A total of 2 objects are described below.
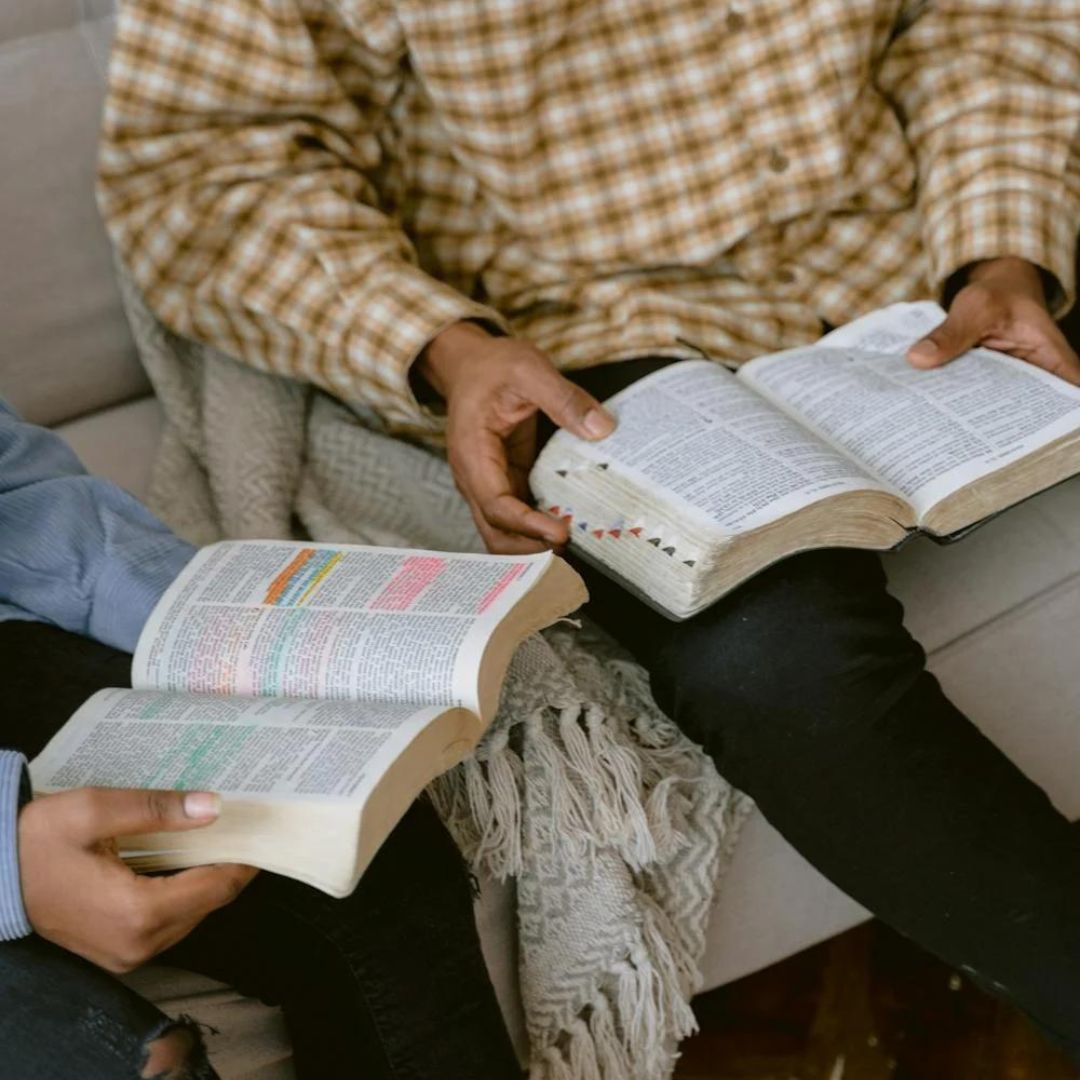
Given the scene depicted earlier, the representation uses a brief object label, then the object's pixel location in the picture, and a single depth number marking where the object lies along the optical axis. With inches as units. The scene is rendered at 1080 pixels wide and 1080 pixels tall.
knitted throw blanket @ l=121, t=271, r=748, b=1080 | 62.3
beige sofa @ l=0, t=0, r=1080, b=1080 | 66.3
